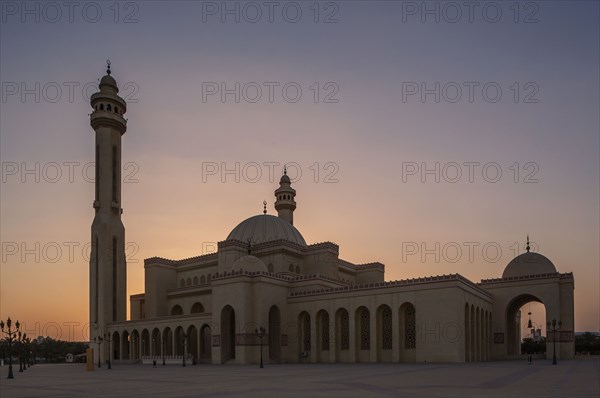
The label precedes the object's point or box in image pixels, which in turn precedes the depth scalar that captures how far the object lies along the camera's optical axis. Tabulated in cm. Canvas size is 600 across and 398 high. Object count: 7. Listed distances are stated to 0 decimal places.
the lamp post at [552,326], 4569
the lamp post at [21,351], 4209
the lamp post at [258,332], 4642
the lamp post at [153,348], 5534
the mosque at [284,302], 4331
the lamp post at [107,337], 5608
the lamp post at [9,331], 3532
